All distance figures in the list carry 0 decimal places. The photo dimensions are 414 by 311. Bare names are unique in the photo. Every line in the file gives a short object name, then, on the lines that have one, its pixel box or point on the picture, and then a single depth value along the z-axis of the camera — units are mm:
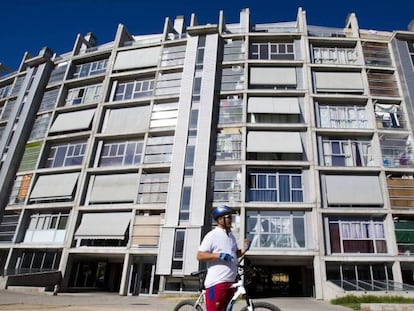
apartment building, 18969
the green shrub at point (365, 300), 13450
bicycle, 3855
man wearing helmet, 3568
